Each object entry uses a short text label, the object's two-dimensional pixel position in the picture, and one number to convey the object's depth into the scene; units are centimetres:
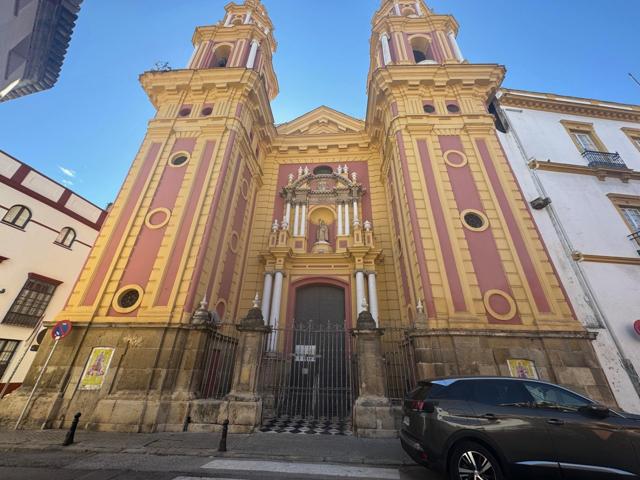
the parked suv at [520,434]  357
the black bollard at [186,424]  754
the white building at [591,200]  912
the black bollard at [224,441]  570
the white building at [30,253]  1266
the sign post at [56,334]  787
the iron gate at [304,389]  938
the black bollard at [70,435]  603
